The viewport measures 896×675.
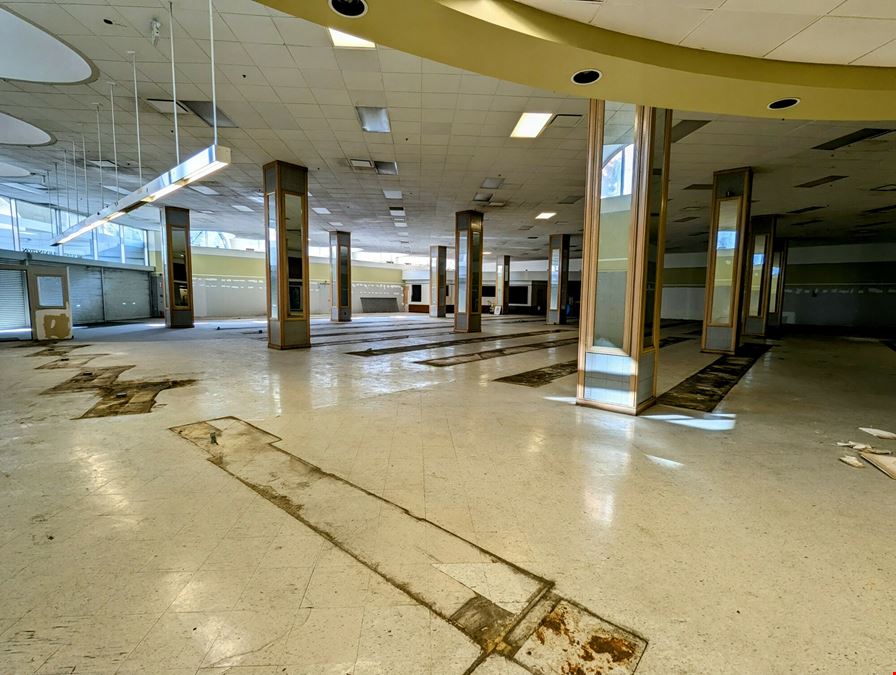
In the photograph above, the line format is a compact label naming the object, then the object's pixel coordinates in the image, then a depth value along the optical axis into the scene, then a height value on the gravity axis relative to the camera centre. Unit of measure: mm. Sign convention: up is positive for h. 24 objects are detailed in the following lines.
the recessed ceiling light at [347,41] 4408 +3053
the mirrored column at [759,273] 12453 +1007
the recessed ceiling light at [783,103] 3406 +1839
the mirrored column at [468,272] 13789 +1049
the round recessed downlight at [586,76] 2986 +1808
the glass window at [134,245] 17684 +2423
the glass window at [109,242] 16047 +2312
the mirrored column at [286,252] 8805 +1093
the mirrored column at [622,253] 4461 +602
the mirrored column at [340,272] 18031 +1245
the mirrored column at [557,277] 18531 +1188
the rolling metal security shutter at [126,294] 15727 +62
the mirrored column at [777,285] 16062 +810
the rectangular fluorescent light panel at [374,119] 6320 +3120
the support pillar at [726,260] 8789 +1040
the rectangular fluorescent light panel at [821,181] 9188 +3072
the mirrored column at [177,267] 13352 +1028
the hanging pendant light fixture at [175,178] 4094 +1515
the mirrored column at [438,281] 22891 +1119
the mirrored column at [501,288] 26712 +881
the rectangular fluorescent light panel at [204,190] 10851 +3143
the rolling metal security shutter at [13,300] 11859 -203
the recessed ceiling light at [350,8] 2197 +1716
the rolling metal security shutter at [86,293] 13930 +55
